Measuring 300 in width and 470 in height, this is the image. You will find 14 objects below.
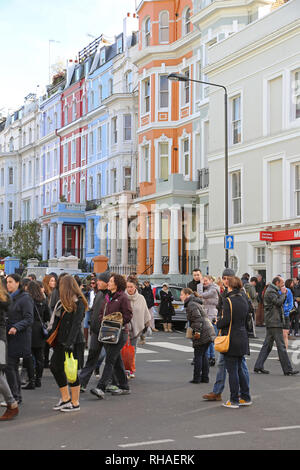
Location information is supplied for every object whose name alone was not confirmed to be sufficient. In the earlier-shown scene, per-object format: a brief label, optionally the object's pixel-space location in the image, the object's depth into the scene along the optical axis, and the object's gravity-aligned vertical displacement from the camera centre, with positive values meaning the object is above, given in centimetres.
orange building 3762 +712
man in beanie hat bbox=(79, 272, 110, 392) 1083 -114
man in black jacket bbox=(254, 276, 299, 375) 1323 -124
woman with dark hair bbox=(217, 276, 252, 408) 973 -108
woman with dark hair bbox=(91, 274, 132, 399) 1043 -119
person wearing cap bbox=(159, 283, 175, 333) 2375 -157
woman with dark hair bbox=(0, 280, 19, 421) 874 -133
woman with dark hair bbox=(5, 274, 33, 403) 970 -94
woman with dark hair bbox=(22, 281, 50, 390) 1148 -126
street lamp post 2612 +416
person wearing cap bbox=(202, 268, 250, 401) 1029 -175
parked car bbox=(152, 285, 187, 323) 2454 -160
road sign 2617 +69
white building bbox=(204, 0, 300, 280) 2639 +455
